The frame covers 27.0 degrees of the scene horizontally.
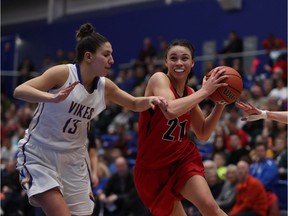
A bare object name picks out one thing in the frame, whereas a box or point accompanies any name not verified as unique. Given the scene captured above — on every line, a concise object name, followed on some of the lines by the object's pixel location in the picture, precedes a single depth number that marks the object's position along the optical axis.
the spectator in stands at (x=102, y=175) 9.84
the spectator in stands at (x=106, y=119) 13.83
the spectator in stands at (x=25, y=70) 17.44
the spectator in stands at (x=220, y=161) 9.18
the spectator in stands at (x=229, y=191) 8.17
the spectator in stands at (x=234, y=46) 13.59
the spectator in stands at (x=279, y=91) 10.48
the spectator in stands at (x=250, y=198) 7.87
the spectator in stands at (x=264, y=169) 8.23
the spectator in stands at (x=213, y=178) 8.40
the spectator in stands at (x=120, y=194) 8.92
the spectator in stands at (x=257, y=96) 10.54
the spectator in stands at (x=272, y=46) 12.62
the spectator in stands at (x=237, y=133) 9.80
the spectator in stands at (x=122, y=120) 13.08
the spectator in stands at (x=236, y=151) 9.25
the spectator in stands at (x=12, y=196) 9.90
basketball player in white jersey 4.29
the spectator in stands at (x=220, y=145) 9.74
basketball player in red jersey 4.60
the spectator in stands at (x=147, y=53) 15.20
